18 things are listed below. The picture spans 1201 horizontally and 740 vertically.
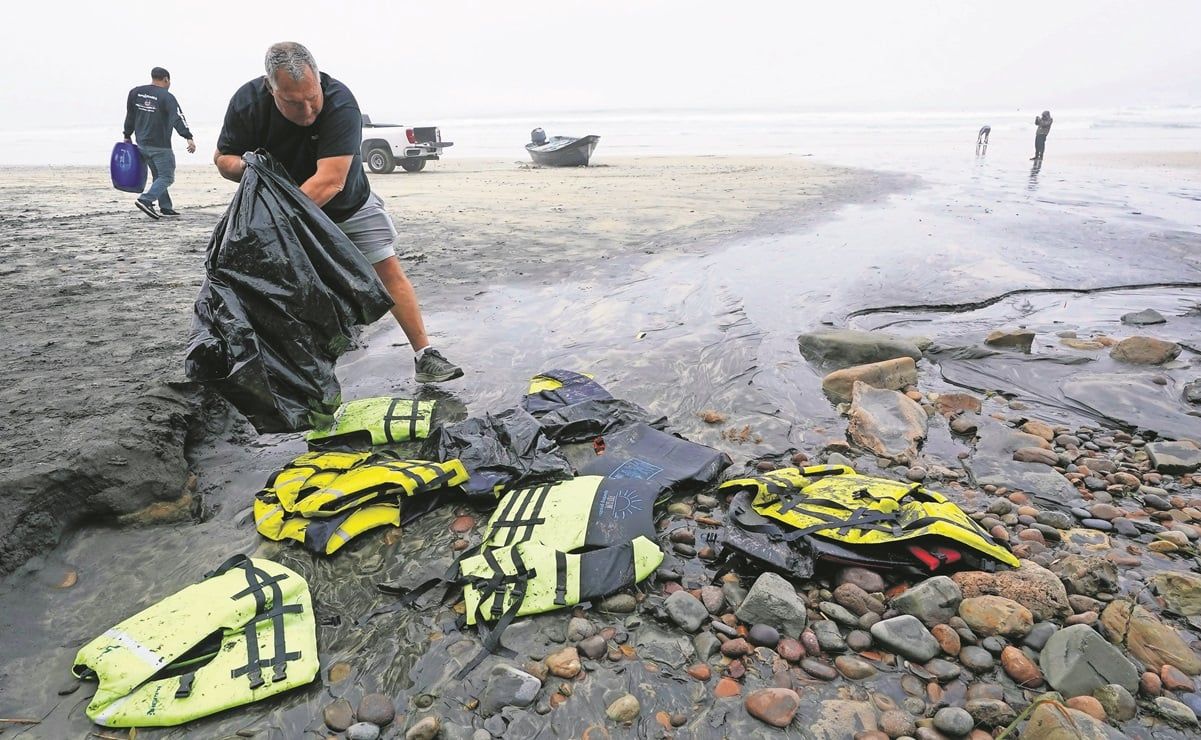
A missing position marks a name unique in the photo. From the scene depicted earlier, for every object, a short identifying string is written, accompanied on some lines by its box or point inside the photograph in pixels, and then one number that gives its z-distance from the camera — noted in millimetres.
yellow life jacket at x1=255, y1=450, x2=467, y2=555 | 2373
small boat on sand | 19562
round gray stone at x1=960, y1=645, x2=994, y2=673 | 1813
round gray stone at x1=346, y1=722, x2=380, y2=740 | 1660
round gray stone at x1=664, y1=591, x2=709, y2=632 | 1991
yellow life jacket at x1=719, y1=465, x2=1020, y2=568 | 2146
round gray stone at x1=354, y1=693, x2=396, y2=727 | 1706
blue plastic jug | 7789
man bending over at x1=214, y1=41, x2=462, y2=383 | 2785
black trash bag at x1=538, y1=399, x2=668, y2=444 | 3189
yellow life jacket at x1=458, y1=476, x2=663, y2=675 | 2045
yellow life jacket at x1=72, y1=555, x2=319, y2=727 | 1691
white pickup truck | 17203
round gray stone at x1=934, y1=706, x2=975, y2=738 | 1610
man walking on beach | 8000
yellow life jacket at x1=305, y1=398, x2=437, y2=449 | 3088
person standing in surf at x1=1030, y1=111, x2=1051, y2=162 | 18219
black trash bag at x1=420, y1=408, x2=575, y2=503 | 2682
